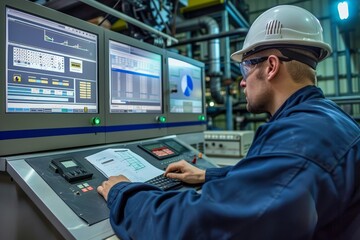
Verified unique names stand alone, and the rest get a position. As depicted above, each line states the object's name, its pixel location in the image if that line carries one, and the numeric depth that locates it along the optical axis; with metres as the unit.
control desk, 0.74
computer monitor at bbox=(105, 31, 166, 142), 1.33
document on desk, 1.06
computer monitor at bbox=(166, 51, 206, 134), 1.78
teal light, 2.42
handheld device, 0.92
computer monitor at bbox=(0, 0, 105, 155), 0.94
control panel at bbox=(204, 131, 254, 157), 2.67
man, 0.53
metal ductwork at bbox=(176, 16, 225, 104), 3.63
